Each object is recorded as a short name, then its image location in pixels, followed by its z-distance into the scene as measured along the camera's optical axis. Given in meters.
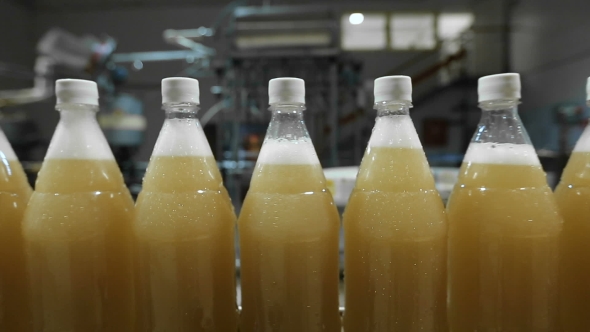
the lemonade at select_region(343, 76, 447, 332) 0.52
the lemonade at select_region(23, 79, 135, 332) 0.53
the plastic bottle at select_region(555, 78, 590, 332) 0.56
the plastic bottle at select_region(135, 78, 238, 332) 0.52
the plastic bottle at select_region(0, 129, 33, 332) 0.59
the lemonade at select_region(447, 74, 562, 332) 0.52
